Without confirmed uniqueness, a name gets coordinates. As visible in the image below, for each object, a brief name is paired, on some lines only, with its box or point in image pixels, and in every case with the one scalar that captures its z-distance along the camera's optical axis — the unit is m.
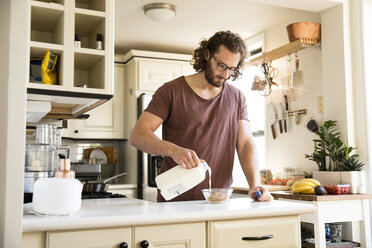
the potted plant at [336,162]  2.98
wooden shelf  3.52
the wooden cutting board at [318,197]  2.74
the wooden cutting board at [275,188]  3.38
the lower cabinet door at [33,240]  1.24
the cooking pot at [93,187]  2.62
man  2.02
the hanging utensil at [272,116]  4.13
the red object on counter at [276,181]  3.70
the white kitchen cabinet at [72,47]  2.28
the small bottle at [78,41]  2.36
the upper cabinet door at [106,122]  4.65
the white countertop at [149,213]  1.27
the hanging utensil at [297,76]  3.72
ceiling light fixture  3.68
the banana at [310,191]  2.88
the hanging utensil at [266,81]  3.91
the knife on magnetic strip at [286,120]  3.94
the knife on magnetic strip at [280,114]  4.03
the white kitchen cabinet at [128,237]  1.27
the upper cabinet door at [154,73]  4.68
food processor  1.62
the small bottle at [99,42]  2.42
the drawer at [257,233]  1.48
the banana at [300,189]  2.89
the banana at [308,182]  2.93
